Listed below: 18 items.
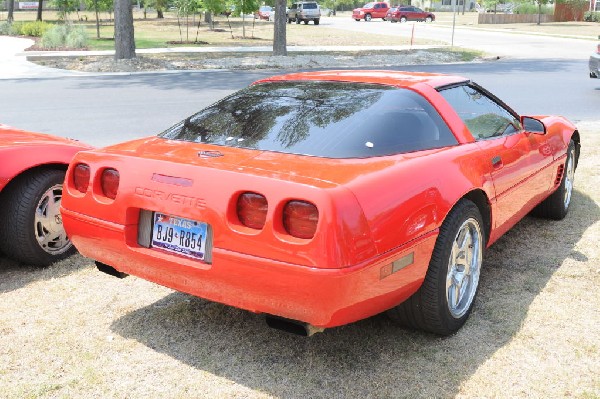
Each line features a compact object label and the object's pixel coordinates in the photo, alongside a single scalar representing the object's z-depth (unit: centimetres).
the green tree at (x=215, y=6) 3152
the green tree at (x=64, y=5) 3428
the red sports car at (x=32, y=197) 442
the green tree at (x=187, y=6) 3266
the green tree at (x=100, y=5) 3359
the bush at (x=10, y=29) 3641
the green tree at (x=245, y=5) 3272
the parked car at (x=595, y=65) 1512
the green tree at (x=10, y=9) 4281
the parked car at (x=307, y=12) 5462
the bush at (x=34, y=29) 3478
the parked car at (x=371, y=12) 6550
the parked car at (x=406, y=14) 6303
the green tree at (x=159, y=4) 5000
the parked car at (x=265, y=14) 6159
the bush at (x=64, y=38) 2650
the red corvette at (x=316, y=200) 289
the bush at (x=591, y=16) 6075
